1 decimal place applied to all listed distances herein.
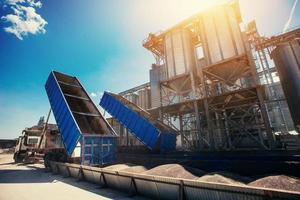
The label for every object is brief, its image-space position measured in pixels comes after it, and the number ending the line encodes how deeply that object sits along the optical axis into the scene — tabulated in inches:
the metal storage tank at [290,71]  472.1
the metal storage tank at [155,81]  1029.6
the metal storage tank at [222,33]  582.2
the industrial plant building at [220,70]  514.4
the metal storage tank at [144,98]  1170.0
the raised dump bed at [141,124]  507.8
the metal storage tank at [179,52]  695.1
